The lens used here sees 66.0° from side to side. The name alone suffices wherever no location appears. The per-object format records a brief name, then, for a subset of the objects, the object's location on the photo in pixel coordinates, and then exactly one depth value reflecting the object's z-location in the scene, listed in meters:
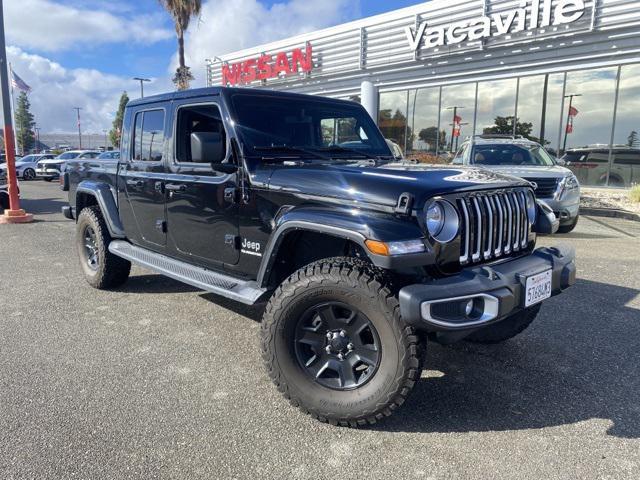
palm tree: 21.97
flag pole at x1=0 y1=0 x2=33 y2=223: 10.17
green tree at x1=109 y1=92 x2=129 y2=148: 66.06
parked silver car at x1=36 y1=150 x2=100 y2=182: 24.14
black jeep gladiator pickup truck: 2.52
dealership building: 13.16
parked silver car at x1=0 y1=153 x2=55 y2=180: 25.56
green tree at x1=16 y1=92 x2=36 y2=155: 81.88
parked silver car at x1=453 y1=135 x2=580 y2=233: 8.20
